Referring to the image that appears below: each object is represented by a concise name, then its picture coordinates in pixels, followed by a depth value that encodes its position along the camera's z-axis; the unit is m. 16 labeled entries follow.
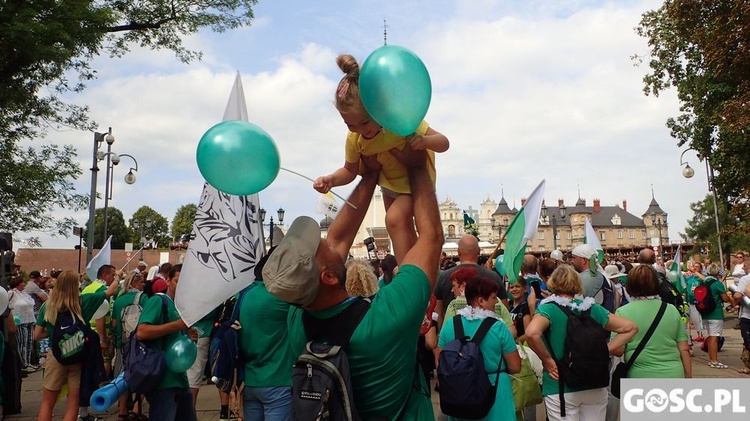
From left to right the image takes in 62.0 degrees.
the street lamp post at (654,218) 117.32
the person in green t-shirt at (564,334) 4.90
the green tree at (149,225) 90.06
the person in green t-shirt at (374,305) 2.36
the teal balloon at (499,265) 9.25
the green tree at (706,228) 50.38
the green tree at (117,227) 84.02
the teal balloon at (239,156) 2.89
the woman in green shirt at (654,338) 5.29
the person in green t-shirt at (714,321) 11.31
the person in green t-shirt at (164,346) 5.52
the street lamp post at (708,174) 23.78
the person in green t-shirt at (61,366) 6.83
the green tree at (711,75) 17.14
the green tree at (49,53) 12.16
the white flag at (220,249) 4.76
